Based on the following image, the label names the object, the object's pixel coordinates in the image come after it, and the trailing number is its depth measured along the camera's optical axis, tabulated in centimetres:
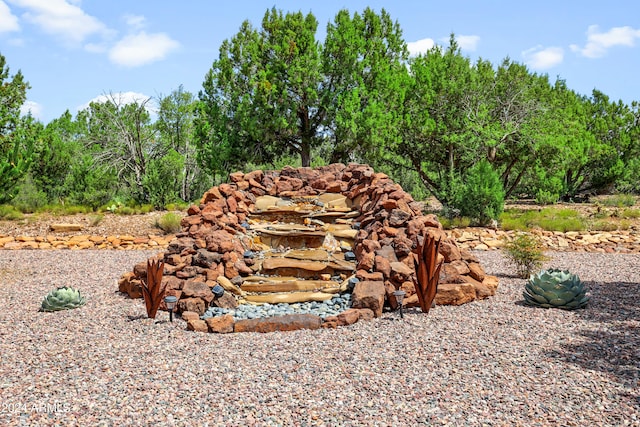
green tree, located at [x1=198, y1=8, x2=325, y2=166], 1589
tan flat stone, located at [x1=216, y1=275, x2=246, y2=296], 629
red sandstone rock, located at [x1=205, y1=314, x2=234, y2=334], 516
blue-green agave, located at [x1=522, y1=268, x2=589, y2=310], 568
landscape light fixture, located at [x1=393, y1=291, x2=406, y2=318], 535
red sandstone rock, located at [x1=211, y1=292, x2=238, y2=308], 603
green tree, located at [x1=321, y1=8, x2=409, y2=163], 1572
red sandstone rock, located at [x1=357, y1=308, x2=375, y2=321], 536
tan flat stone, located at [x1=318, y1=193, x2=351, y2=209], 888
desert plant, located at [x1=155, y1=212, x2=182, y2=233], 1307
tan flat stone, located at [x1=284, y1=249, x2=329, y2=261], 711
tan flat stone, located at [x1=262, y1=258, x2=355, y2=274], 681
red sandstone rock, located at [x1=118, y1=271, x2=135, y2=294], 679
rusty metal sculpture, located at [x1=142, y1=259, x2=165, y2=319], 555
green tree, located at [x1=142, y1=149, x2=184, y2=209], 1666
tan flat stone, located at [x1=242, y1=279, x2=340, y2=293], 643
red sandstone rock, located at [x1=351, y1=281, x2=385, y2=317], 549
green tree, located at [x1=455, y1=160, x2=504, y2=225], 1341
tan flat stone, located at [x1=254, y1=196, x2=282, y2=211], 876
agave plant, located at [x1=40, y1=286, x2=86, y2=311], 599
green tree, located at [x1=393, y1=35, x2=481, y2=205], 1567
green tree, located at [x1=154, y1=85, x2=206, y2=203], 2144
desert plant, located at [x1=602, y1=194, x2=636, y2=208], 1840
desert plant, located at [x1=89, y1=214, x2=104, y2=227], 1386
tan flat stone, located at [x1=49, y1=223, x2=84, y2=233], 1350
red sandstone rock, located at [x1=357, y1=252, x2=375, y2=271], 635
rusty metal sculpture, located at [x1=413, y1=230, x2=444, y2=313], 557
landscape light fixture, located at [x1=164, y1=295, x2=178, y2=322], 534
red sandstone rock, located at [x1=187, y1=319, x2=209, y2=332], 520
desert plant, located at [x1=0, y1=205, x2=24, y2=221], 1484
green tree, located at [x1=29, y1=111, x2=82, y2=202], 1931
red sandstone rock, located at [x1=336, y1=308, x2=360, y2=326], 521
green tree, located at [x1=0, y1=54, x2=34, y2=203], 1445
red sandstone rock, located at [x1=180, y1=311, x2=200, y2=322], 551
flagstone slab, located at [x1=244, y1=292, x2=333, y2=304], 611
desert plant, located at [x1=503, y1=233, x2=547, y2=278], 753
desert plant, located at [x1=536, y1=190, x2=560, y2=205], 2119
